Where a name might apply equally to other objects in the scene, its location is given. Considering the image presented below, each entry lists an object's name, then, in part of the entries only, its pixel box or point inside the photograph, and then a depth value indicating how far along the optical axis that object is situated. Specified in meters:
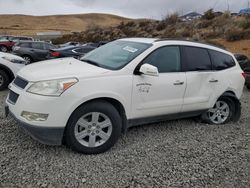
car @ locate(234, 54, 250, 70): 10.24
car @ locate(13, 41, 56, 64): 16.31
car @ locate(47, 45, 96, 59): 12.38
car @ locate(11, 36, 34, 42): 28.24
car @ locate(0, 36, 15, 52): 25.97
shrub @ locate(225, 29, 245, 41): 21.72
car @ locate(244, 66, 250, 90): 9.41
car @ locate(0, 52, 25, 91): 7.77
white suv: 3.69
